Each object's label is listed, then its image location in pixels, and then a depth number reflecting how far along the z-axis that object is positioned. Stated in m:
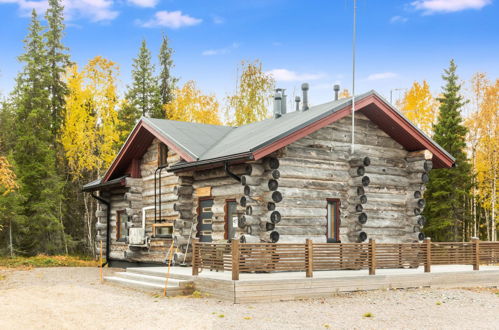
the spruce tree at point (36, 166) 33.97
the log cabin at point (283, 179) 16.70
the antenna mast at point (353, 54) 17.94
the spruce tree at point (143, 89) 46.16
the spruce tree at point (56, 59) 38.31
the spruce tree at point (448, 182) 34.09
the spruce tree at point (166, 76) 48.53
